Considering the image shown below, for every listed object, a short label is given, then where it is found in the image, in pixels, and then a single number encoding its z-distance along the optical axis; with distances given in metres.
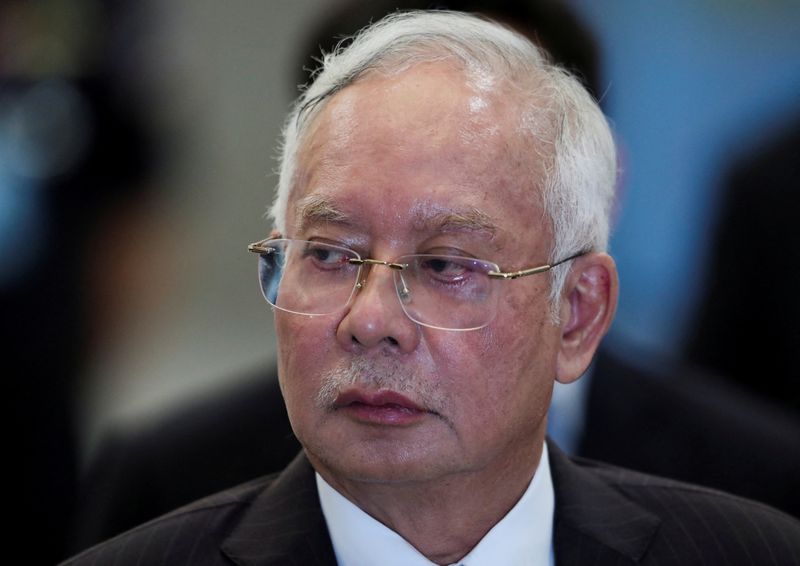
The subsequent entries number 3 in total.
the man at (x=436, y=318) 4.79
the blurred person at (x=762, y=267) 7.32
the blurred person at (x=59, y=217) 6.97
